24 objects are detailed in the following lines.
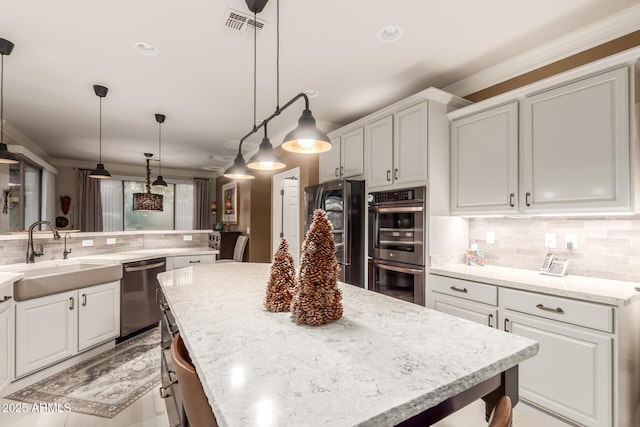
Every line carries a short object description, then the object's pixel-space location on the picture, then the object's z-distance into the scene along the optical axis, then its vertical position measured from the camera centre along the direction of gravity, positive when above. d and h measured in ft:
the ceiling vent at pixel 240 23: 6.48 +4.34
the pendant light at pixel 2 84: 7.46 +4.15
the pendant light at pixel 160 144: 12.89 +4.19
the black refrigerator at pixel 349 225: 10.45 -0.29
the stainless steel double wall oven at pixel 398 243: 8.68 -0.80
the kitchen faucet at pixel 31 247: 9.27 -0.98
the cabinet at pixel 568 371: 5.52 -3.01
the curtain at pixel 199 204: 26.53 +1.08
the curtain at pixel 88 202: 21.88 +0.98
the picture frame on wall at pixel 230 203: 21.21 +0.98
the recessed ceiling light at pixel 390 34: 6.96 +4.34
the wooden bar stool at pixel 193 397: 2.62 -1.63
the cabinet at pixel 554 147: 5.88 +1.64
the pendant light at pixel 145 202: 21.61 +1.00
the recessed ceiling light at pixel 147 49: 7.61 +4.33
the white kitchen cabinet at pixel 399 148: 8.78 +2.17
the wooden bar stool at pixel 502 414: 2.21 -1.49
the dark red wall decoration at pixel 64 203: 21.15 +0.87
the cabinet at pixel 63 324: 7.63 -3.10
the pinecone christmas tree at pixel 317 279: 3.63 -0.76
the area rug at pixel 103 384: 7.02 -4.38
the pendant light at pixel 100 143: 10.02 +4.01
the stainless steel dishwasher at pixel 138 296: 10.53 -2.94
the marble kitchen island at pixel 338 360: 2.03 -1.30
